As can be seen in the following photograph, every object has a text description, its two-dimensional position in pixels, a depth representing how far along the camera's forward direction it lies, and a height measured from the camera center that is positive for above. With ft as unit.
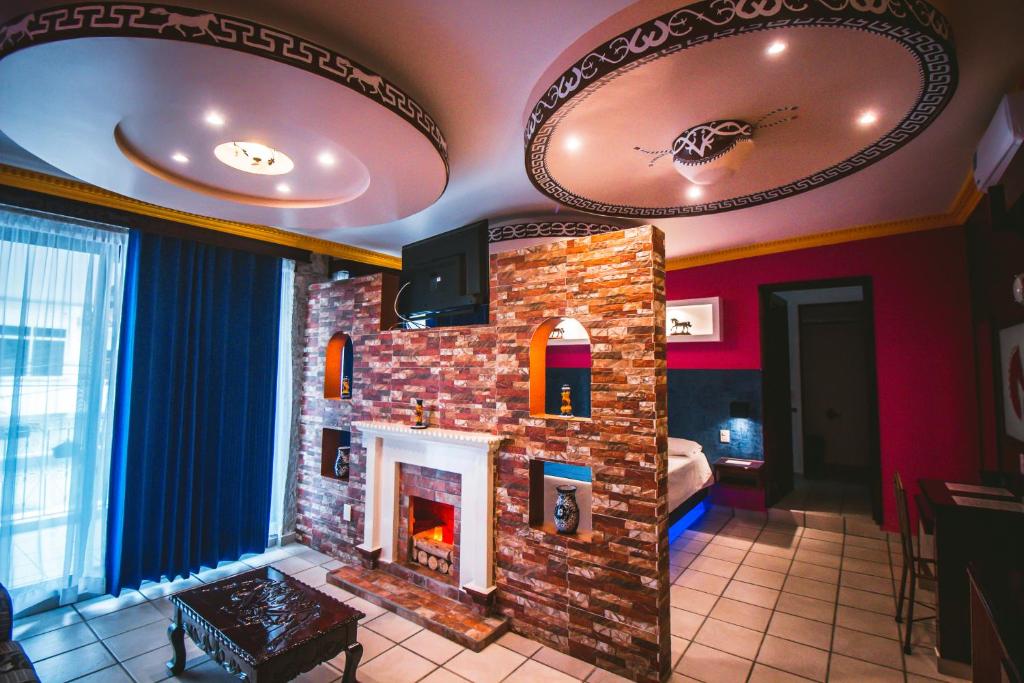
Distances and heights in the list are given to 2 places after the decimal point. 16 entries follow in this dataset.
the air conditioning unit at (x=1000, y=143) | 6.58 +3.67
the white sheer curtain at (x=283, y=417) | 14.19 -1.47
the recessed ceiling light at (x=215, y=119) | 6.27 +3.56
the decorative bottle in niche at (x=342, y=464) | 13.43 -2.77
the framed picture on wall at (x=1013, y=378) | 9.31 -0.06
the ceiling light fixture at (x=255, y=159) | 7.91 +3.83
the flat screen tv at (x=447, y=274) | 11.16 +2.59
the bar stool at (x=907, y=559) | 8.54 -3.59
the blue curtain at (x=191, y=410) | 11.12 -1.07
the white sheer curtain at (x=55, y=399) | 9.75 -0.67
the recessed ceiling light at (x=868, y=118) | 6.31 +3.64
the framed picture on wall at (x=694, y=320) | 16.84 +2.05
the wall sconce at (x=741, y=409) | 16.39 -1.30
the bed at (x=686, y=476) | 13.43 -3.26
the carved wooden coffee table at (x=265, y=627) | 6.61 -4.10
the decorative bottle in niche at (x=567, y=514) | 8.91 -2.80
